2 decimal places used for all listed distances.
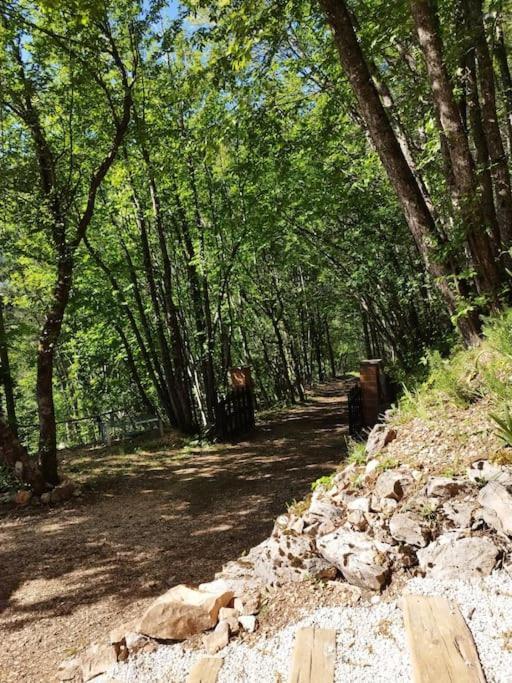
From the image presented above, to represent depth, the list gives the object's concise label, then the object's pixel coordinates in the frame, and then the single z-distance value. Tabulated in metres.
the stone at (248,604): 2.70
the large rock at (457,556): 2.37
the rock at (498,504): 2.39
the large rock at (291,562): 2.84
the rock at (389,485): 2.97
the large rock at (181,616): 2.66
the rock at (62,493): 7.12
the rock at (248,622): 2.56
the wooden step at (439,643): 1.89
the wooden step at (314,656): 2.07
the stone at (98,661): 2.61
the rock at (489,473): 2.59
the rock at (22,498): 7.03
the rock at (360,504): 3.02
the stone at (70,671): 2.72
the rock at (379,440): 3.74
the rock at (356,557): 2.58
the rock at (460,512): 2.56
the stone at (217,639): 2.50
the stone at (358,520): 2.92
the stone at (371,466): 3.36
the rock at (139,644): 2.65
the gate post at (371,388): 8.58
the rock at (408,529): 2.64
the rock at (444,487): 2.75
